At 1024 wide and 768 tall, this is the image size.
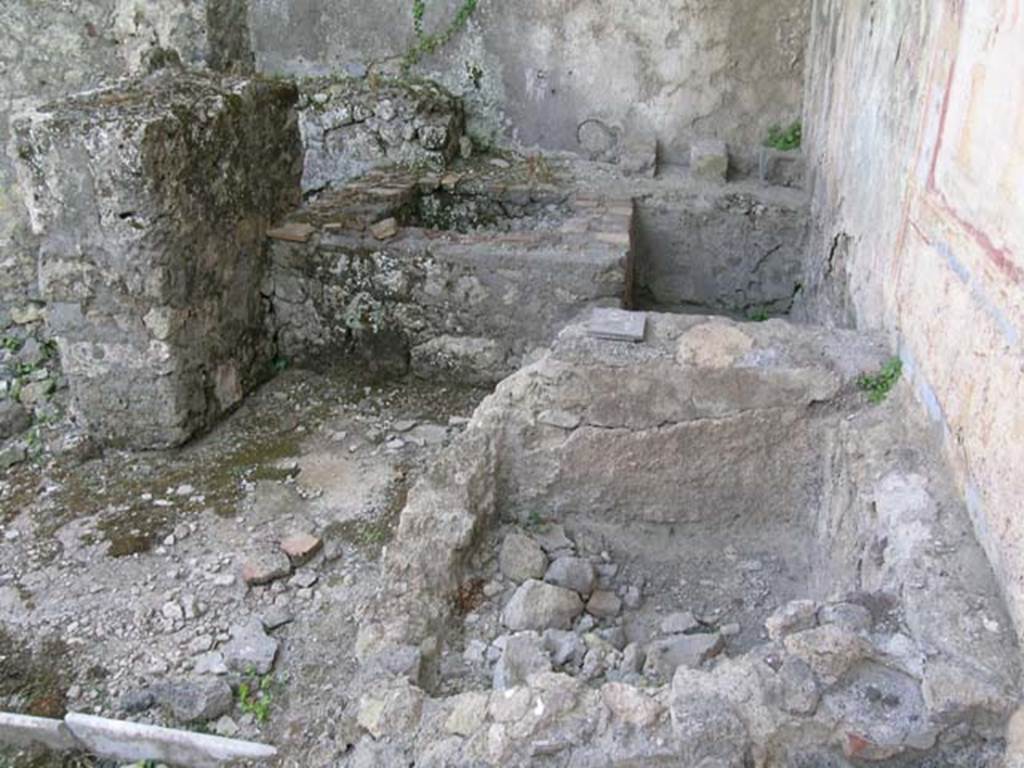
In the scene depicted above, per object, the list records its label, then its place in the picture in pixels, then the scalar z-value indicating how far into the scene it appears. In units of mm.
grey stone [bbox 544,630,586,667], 2256
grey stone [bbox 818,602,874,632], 1872
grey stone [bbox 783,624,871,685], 1745
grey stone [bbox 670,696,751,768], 1672
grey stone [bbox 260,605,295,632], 2957
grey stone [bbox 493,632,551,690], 2137
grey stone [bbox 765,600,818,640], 1923
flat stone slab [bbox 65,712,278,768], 2451
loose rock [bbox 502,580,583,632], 2414
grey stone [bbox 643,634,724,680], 2242
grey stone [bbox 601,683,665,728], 1734
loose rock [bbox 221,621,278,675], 2789
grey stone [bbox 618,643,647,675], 2248
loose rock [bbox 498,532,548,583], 2621
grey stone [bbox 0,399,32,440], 4137
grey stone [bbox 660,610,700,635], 2543
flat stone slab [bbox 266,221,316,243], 4438
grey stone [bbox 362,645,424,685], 2018
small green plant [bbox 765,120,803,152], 6012
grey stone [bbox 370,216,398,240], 4461
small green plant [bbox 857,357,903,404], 2656
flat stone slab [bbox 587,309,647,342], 2838
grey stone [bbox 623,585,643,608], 2668
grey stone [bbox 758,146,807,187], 5723
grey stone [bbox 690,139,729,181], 5746
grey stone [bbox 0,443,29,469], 3846
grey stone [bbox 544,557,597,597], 2635
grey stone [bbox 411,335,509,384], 4406
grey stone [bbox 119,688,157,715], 2629
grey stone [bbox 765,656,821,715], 1707
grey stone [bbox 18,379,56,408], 4391
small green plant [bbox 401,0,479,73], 6254
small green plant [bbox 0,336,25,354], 4993
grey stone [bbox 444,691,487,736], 1796
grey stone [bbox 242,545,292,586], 3129
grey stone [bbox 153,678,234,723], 2594
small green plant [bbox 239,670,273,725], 2637
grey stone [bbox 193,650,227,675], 2770
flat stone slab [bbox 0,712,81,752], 2514
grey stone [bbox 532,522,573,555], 2805
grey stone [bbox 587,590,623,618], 2604
